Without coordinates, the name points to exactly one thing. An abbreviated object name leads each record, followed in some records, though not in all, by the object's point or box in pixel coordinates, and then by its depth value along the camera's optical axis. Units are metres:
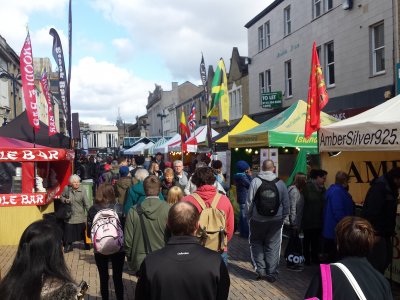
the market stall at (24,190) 8.55
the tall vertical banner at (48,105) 12.71
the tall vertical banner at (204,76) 18.59
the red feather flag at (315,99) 7.28
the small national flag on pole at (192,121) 21.71
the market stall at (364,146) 5.29
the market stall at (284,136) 9.64
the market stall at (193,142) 18.50
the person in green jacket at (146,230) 4.51
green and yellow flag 15.35
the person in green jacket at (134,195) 6.30
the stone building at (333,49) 15.51
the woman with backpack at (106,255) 4.91
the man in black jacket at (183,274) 2.62
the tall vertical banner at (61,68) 13.09
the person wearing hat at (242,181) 9.09
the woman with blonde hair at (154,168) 9.74
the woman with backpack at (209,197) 4.95
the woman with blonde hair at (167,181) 7.57
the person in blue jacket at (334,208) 6.14
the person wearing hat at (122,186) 8.45
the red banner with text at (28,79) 9.64
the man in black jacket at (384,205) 5.10
